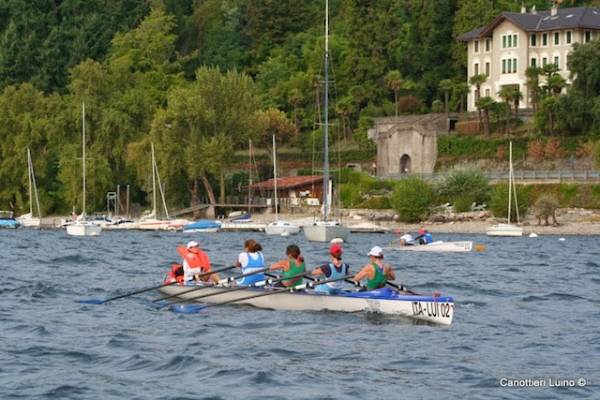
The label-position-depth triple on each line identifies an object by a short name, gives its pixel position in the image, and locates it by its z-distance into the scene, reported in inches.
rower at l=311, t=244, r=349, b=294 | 1280.8
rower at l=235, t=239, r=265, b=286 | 1352.1
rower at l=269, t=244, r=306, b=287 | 1306.6
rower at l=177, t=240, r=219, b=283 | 1386.6
